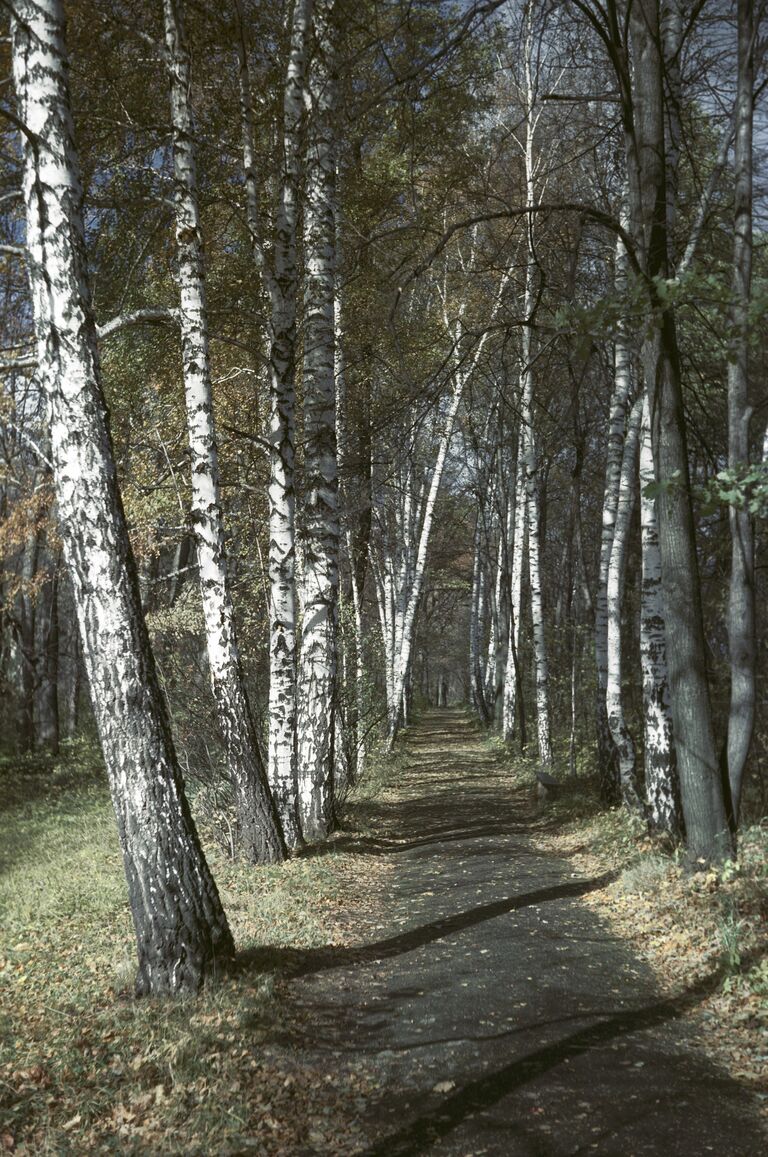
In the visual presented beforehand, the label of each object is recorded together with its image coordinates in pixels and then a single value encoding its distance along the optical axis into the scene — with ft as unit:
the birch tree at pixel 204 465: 27.86
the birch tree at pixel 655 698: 30.32
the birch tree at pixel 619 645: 37.32
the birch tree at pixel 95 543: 17.57
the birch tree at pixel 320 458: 32.99
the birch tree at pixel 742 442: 23.09
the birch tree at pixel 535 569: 51.13
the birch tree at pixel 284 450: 31.35
